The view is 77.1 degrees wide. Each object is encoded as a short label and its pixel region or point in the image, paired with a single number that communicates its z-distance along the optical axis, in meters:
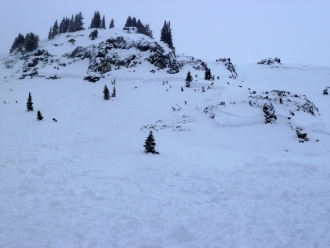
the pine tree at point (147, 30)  83.83
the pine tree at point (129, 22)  80.81
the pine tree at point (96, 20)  85.44
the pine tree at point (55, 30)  88.50
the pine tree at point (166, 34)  66.00
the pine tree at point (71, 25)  83.24
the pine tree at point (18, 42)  74.38
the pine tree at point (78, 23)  80.93
